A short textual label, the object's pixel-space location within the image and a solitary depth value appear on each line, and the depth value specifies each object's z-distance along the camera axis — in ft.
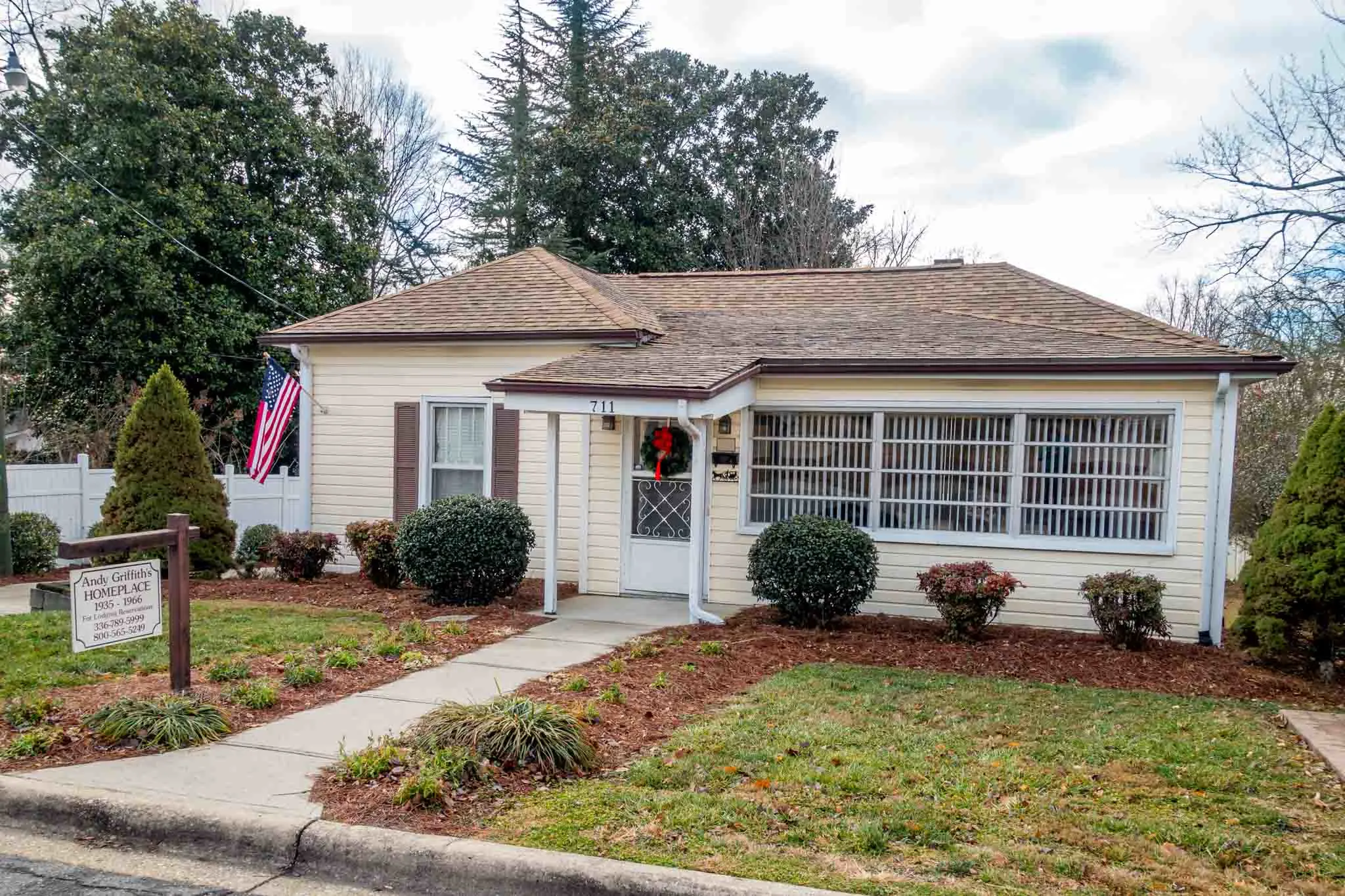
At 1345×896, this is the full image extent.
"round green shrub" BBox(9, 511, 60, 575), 42.11
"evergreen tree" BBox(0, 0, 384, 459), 56.54
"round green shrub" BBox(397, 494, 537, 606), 32.86
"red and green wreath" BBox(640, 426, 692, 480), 35.01
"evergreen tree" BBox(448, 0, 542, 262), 85.15
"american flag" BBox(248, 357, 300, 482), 39.40
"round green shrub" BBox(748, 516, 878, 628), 30.19
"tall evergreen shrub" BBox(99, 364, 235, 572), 37.42
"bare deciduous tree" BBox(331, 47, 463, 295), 98.43
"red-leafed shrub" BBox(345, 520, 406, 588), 36.42
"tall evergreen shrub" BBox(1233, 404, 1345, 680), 25.22
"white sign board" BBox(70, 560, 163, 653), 17.62
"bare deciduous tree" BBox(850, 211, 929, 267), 90.99
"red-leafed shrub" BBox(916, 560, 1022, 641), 28.81
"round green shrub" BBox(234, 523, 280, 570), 41.83
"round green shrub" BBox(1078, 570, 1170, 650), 28.50
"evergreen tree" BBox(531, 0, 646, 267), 82.38
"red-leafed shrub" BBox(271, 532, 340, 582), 38.50
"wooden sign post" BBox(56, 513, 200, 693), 19.21
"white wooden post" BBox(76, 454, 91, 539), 46.80
